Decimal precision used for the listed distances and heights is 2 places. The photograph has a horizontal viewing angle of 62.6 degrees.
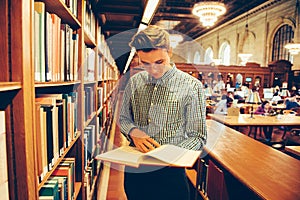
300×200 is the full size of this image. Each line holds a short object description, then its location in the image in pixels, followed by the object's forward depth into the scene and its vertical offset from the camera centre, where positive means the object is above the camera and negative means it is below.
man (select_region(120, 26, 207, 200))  1.41 -0.20
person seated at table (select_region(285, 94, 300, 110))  6.75 -0.55
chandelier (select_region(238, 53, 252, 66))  12.10 +1.35
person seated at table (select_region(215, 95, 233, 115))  5.18 -0.54
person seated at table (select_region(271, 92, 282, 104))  7.87 -0.48
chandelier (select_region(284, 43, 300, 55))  8.80 +1.37
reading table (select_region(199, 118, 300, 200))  1.43 -0.60
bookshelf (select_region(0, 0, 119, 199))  0.80 -0.06
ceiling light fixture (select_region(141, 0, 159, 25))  2.44 +0.82
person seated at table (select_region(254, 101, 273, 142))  5.36 -0.58
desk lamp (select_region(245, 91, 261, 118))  4.36 -0.24
